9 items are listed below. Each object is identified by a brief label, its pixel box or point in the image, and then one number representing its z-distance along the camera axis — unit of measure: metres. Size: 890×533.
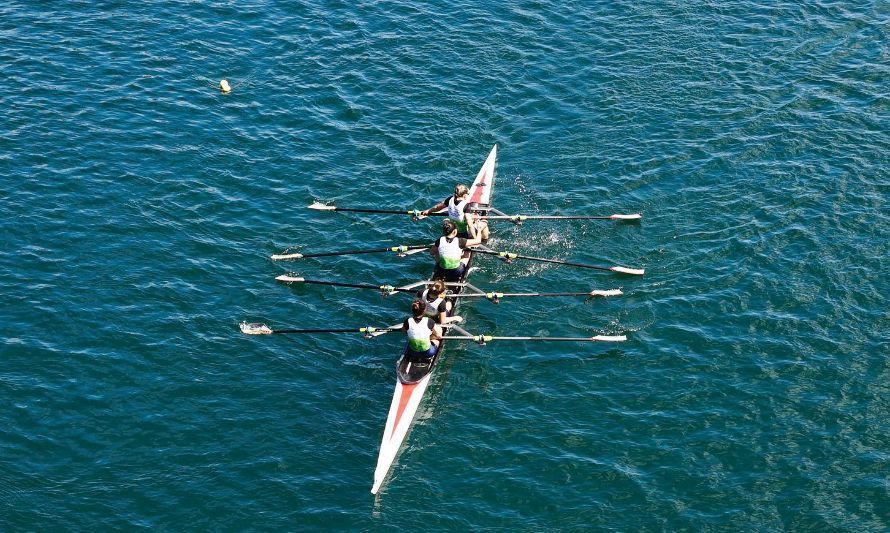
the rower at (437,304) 33.72
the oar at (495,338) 32.72
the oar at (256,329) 33.94
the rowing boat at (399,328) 29.83
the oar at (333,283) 34.53
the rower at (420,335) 31.78
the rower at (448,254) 35.62
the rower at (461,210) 37.09
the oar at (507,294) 34.34
